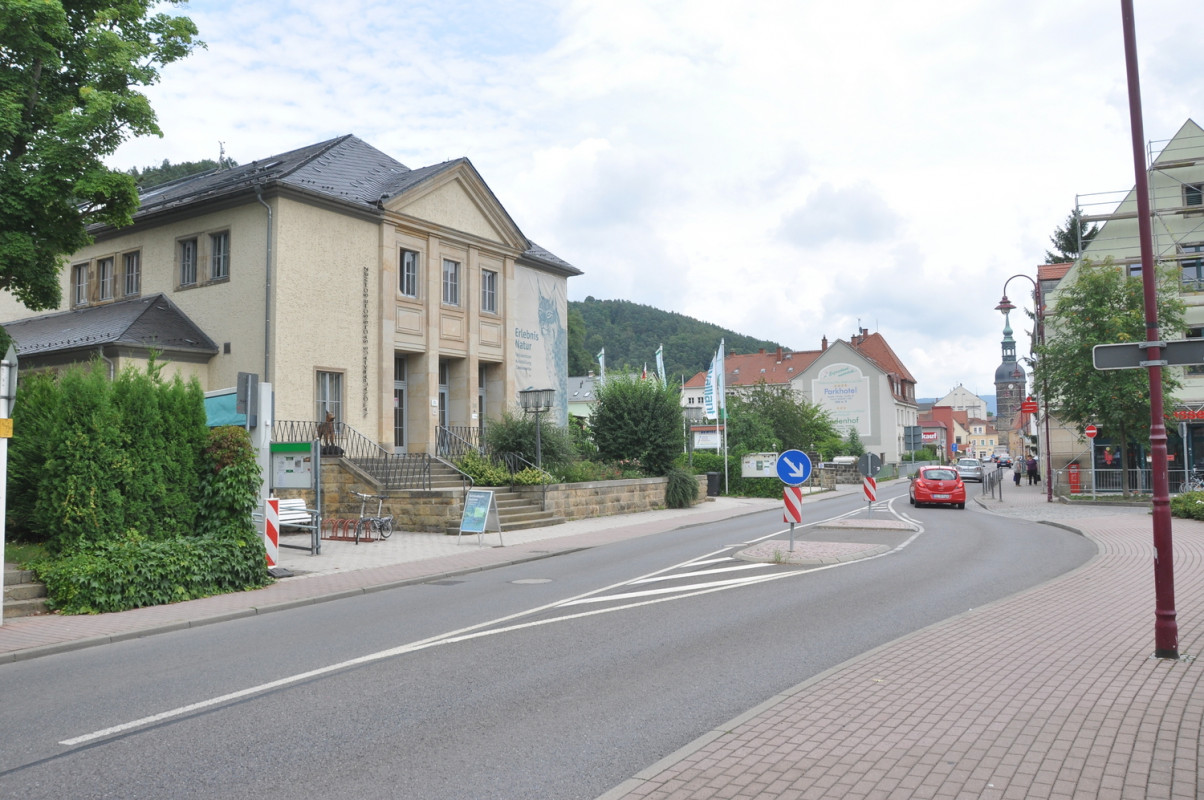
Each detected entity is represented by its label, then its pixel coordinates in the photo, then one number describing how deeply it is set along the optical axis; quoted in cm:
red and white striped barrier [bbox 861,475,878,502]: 2484
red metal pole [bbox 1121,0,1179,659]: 731
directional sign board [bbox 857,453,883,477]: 2498
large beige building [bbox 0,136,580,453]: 2388
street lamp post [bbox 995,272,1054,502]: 3556
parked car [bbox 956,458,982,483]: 6073
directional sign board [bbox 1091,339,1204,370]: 733
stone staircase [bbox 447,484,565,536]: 2228
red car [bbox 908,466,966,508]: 3181
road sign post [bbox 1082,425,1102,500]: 3490
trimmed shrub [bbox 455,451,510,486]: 2427
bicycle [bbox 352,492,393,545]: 1914
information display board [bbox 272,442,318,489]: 1792
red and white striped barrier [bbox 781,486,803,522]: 1609
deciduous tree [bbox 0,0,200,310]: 1416
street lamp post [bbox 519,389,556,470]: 2494
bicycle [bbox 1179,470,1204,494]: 3322
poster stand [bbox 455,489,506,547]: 1836
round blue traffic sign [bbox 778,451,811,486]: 1612
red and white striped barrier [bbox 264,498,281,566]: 1377
